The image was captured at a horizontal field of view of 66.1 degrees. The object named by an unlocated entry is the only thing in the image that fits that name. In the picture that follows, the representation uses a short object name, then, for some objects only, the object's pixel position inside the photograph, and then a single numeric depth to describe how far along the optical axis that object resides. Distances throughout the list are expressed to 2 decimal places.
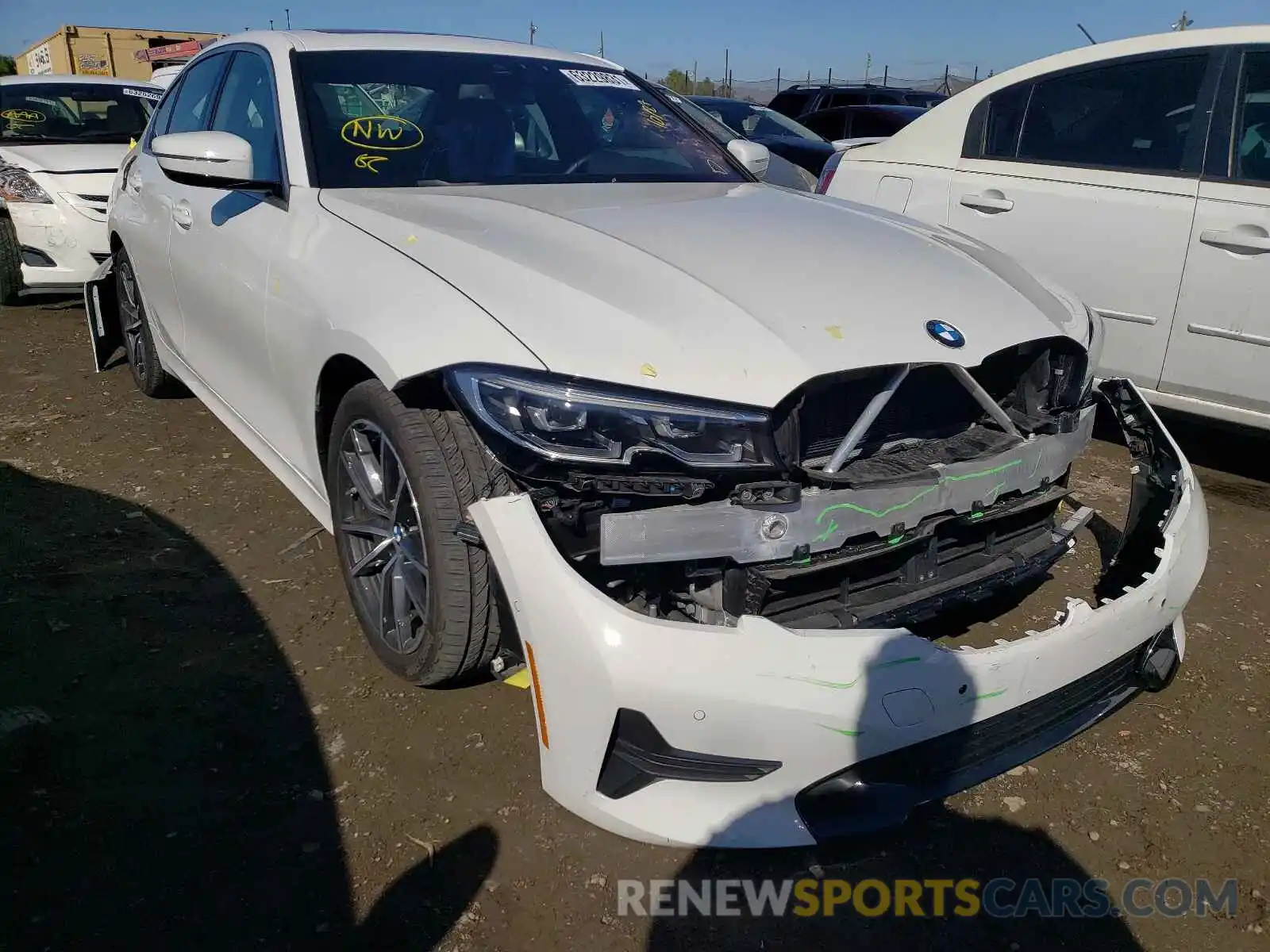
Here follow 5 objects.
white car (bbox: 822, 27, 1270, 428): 3.63
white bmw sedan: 1.82
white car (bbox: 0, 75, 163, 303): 6.15
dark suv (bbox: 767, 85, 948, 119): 14.06
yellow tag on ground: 2.58
